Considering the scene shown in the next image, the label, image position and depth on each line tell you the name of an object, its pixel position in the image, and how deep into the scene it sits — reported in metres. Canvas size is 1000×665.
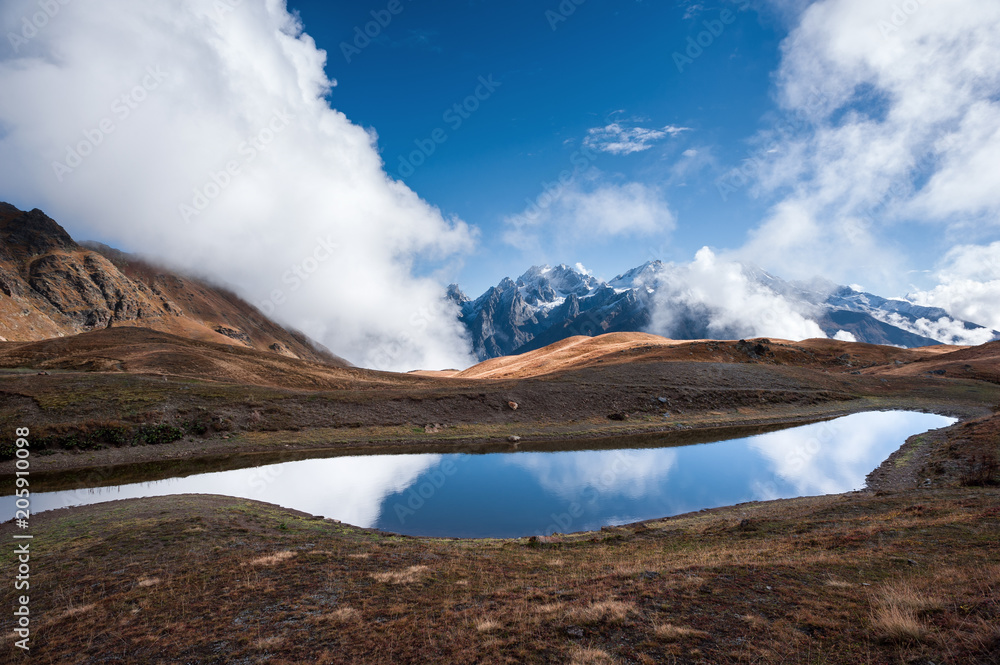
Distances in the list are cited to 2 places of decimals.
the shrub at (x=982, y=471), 22.91
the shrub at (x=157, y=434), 39.71
